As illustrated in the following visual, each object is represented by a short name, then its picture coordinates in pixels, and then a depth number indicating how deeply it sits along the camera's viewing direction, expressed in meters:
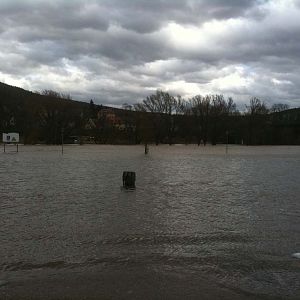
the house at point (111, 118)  162.00
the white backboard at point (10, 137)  103.39
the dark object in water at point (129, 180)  23.55
